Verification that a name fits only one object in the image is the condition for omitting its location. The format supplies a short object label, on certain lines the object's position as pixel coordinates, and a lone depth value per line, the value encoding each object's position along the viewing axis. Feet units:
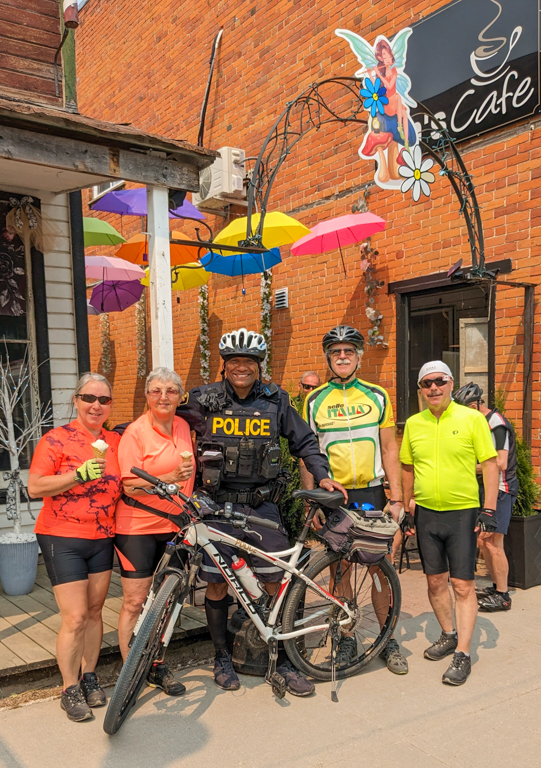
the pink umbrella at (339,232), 22.62
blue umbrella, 27.30
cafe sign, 19.49
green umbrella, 25.15
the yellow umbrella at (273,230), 23.29
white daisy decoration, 18.92
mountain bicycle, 10.42
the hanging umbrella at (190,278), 31.09
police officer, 12.07
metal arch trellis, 19.48
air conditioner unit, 30.53
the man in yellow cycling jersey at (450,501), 12.82
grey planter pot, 15.84
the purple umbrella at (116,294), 34.83
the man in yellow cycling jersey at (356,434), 13.30
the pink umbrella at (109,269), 29.04
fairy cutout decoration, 18.78
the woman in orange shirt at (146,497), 11.39
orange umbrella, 29.58
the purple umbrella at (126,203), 23.67
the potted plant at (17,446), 15.92
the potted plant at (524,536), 17.84
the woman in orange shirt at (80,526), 10.74
